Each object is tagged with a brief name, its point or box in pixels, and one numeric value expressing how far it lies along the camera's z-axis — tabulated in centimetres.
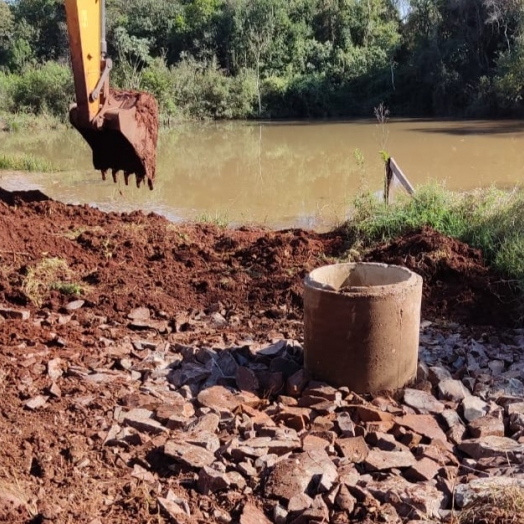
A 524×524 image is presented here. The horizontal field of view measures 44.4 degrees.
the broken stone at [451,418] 364
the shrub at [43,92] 3472
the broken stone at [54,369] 403
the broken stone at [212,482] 294
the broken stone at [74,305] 536
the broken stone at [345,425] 345
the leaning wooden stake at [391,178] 851
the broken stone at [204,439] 324
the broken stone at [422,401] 382
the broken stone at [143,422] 345
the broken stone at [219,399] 375
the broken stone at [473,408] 373
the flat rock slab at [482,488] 278
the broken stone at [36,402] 360
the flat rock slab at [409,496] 277
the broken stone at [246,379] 405
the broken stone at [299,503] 279
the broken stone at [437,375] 421
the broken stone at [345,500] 280
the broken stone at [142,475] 299
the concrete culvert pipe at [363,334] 385
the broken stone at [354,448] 323
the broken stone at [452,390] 402
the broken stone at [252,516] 271
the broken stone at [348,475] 296
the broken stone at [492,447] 326
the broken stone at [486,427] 352
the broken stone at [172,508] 271
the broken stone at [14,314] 500
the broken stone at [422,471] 305
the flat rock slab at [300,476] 290
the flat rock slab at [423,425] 347
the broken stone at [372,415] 358
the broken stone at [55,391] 376
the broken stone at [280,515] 275
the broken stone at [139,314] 525
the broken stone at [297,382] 399
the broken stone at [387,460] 312
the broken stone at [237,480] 296
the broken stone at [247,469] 305
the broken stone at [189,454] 308
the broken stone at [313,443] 327
